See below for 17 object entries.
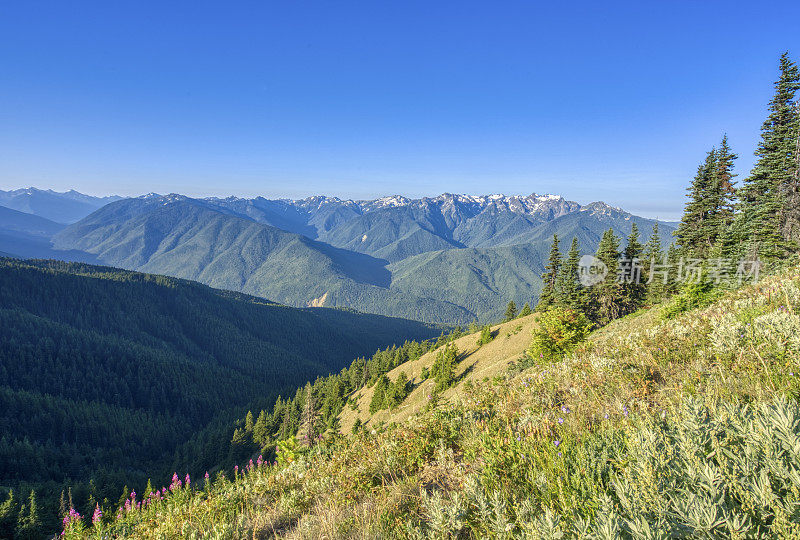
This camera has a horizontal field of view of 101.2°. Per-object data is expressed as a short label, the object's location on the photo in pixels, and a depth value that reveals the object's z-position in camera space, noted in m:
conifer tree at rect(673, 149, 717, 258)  38.59
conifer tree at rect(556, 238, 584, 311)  39.66
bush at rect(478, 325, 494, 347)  44.62
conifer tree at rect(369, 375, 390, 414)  44.65
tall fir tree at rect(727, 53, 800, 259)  29.38
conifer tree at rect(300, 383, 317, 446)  22.63
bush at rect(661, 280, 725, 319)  16.86
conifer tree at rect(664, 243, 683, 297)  37.79
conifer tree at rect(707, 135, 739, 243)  36.81
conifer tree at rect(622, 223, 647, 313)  41.69
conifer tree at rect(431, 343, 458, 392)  34.91
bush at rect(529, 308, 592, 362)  17.14
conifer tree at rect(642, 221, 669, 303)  40.00
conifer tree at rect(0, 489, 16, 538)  33.91
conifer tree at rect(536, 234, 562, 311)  44.75
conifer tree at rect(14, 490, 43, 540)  34.91
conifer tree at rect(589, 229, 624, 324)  41.06
